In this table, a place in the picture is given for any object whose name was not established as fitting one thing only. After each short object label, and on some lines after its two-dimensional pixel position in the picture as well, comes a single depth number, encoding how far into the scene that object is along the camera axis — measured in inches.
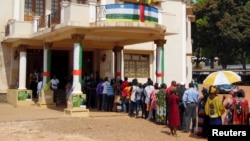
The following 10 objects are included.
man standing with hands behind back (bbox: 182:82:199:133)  432.8
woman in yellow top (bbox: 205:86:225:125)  379.2
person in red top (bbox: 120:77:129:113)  563.5
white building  547.8
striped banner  543.2
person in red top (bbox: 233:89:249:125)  353.7
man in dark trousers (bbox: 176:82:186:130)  453.4
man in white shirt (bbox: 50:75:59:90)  695.1
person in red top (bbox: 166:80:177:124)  440.2
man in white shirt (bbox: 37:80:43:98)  688.5
